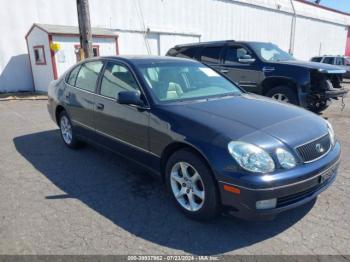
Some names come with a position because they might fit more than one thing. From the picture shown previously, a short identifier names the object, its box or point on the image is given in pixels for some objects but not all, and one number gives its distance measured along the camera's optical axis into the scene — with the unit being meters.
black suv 6.40
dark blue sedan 2.42
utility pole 8.95
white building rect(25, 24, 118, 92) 11.08
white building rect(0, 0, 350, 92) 12.16
